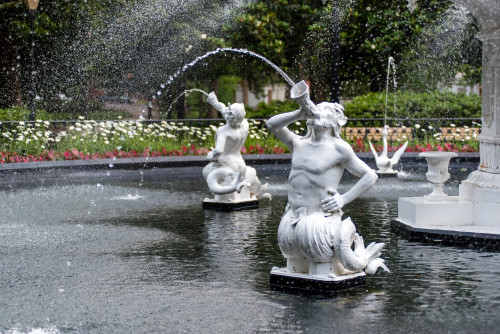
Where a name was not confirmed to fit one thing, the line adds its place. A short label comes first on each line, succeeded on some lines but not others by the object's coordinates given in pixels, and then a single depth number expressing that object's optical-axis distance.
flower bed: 18.48
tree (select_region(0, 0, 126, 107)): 25.12
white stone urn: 10.16
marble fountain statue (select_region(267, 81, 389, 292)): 7.09
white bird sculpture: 16.42
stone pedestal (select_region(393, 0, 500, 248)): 9.83
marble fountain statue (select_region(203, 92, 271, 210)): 12.27
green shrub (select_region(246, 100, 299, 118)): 27.77
